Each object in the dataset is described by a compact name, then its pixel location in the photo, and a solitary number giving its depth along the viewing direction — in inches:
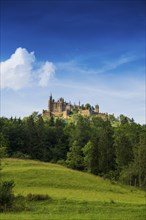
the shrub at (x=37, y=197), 1146.7
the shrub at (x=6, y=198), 1008.7
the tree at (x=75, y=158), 3120.1
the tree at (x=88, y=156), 2869.1
